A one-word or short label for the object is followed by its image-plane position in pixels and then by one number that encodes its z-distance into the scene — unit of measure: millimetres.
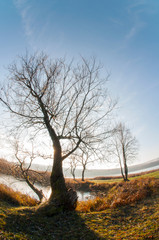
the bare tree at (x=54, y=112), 8016
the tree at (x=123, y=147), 27109
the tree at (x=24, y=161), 10269
